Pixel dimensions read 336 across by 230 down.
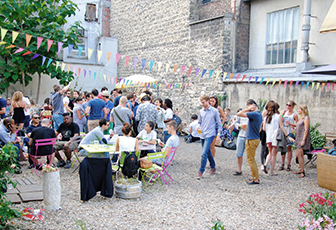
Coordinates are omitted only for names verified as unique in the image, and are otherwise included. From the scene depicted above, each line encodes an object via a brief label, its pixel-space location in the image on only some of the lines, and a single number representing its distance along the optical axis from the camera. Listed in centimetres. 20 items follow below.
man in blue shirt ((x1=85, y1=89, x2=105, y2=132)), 795
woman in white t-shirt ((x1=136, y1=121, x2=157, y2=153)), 603
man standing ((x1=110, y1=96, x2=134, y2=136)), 711
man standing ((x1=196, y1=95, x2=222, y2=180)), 620
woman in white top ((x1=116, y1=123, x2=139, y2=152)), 543
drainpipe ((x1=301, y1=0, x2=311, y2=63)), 930
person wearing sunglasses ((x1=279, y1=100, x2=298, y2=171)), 704
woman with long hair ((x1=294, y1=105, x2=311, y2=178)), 644
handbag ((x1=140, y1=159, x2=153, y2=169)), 541
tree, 1203
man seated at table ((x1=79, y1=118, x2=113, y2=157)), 612
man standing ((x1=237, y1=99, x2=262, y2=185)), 590
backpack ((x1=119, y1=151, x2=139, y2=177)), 514
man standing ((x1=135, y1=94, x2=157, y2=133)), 705
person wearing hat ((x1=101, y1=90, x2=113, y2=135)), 870
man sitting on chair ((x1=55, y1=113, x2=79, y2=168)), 663
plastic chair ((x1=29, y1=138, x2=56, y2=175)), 598
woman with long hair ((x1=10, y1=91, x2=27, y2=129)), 767
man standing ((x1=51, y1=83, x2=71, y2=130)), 834
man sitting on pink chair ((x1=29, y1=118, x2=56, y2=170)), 605
